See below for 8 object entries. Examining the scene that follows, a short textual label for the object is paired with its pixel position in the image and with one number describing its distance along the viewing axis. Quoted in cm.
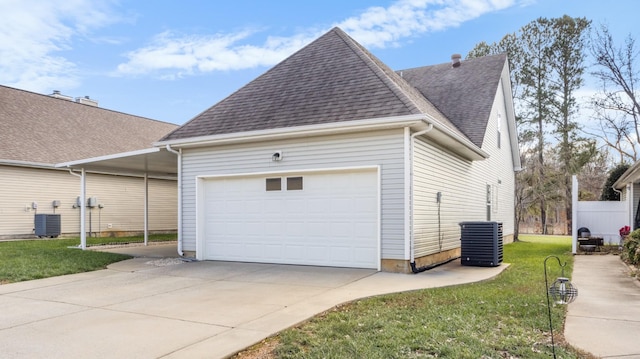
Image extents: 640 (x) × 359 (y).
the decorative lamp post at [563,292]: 386
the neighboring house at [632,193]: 1328
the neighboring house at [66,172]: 1688
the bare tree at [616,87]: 2180
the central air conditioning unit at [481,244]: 991
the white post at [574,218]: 1334
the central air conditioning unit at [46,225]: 1694
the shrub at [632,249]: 941
